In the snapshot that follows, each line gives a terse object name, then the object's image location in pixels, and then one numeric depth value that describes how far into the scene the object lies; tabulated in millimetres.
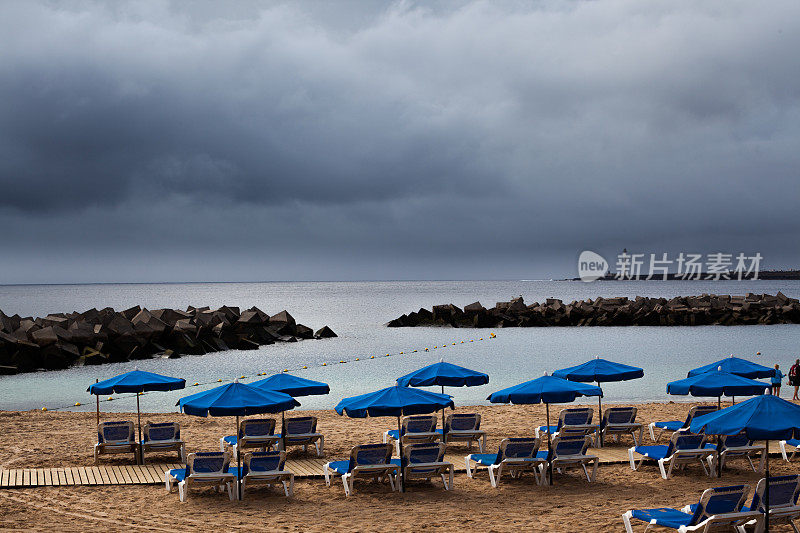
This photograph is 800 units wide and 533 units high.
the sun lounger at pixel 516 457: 12781
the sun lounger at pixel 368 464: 12461
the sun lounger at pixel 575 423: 15578
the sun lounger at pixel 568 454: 12938
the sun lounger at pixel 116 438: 14883
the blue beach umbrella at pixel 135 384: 15016
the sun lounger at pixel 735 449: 13250
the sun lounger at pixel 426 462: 12570
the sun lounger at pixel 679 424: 15695
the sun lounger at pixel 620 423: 15914
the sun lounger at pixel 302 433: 15492
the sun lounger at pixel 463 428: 15648
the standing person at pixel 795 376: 23125
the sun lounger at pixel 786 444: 14565
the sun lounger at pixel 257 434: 15383
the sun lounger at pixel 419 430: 15398
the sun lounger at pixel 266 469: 12227
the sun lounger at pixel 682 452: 13086
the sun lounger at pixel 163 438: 14930
